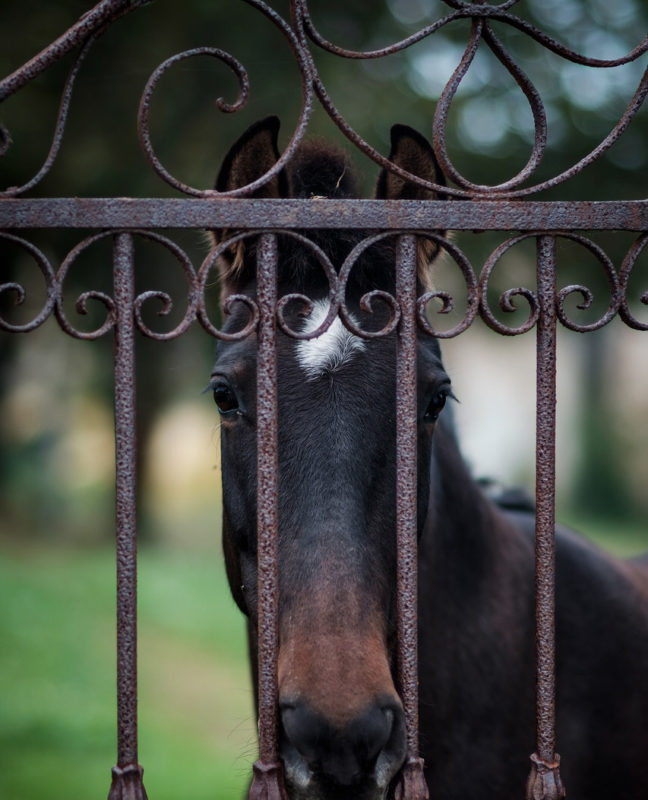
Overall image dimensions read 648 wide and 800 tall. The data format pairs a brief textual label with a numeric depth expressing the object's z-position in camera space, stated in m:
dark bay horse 1.65
